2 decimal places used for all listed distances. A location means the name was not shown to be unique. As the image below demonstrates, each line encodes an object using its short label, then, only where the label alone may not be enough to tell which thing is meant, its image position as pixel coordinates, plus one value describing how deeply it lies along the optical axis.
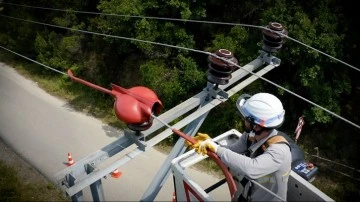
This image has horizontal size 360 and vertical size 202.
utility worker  3.32
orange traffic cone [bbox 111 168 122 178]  8.14
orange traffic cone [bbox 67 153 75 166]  8.81
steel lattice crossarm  3.02
